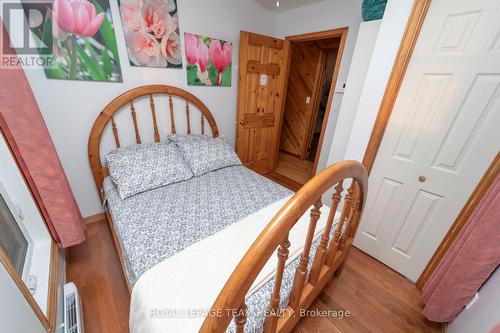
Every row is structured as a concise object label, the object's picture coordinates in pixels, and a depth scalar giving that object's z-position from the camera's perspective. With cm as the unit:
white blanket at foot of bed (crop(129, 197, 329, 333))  71
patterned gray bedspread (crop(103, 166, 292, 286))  102
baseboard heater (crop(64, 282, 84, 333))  101
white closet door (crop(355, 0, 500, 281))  107
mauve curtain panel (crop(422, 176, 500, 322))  90
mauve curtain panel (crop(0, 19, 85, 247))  96
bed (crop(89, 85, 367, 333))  56
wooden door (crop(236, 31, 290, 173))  229
